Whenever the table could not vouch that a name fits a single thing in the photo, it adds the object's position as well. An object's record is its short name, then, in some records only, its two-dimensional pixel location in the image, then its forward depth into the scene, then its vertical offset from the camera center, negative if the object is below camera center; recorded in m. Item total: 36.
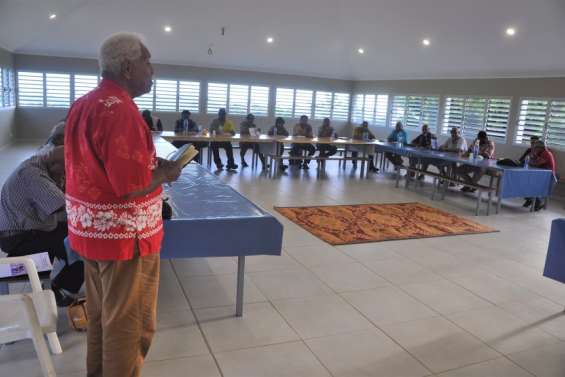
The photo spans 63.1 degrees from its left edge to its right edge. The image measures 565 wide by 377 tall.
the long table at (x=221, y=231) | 2.61 -0.71
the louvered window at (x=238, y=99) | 12.49 +0.27
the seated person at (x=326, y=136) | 9.66 -0.45
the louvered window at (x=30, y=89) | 10.69 +0.12
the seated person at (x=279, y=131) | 9.26 -0.39
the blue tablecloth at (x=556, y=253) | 3.08 -0.82
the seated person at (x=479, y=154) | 7.45 -0.50
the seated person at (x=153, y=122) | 8.09 -0.35
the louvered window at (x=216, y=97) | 12.27 +0.28
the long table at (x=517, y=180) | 6.23 -0.69
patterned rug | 4.90 -1.21
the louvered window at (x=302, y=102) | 13.22 +0.31
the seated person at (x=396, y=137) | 9.40 -0.36
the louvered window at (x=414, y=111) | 10.88 +0.25
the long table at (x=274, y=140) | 7.83 -0.52
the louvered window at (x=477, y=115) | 9.12 +0.21
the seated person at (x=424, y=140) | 8.73 -0.35
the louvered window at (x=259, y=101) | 12.72 +0.26
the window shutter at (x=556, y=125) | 7.91 +0.11
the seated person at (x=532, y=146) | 6.99 -0.25
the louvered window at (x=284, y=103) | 13.02 +0.26
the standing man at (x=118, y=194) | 1.50 -0.32
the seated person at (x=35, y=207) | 2.47 -0.61
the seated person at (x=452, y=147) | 7.93 -0.40
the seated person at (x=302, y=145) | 9.52 -0.65
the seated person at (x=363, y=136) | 9.66 -0.38
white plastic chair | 1.79 -0.89
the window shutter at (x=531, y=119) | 8.29 +0.18
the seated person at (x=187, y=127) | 8.49 -0.40
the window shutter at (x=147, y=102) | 11.71 +0.00
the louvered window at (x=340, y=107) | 13.78 +0.28
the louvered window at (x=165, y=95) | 11.80 +0.23
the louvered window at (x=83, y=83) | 11.22 +0.38
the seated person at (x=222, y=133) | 8.62 -0.46
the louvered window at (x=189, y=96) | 12.01 +0.25
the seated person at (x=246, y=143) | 8.90 -0.67
